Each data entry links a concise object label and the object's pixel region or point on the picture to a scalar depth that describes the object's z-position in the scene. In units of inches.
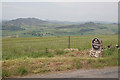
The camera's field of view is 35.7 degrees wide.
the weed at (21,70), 280.0
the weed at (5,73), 269.3
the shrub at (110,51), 445.7
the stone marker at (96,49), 424.4
